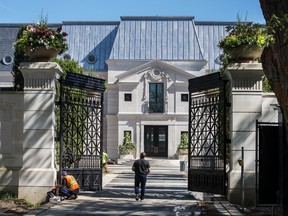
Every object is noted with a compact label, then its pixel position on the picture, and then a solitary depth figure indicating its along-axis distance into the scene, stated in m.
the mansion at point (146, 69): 46.75
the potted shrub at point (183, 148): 43.99
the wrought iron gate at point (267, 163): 12.04
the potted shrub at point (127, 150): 44.62
